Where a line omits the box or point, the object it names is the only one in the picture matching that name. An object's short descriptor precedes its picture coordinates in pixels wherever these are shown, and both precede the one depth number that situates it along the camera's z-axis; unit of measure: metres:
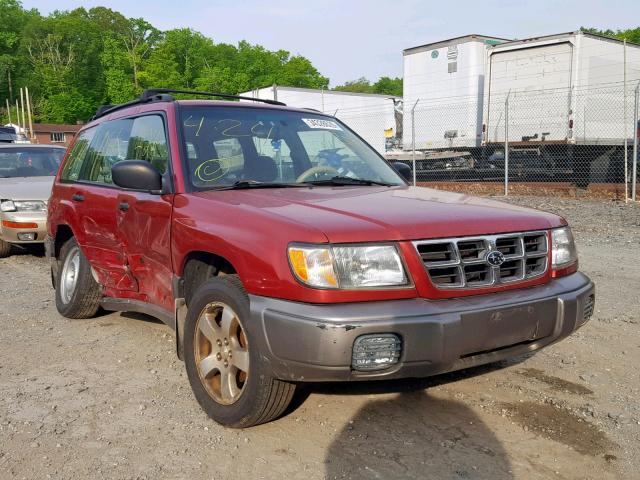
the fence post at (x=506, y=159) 14.54
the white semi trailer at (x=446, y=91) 18.23
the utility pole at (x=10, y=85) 78.44
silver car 8.05
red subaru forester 2.66
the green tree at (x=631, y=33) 66.56
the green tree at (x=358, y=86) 114.56
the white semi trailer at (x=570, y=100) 15.51
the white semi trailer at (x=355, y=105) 22.23
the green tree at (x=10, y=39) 78.75
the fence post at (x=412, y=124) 16.17
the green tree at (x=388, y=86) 110.06
